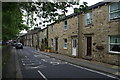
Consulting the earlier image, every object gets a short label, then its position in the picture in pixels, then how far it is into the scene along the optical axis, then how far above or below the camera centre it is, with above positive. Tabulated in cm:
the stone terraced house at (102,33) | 767 +72
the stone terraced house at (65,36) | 1166 +66
